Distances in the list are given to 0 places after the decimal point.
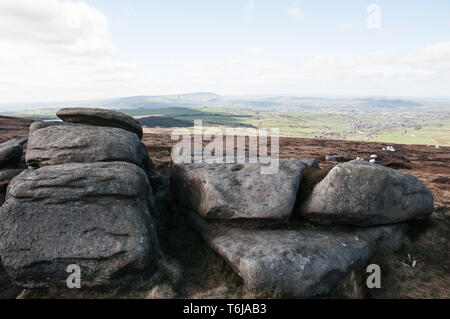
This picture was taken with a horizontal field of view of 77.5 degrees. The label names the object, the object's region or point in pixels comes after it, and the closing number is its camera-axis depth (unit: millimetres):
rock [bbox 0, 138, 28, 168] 20594
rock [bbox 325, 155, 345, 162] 34384
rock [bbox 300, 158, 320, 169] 17453
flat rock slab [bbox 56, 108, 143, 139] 18719
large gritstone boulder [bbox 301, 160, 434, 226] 13750
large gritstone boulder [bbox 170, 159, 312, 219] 13812
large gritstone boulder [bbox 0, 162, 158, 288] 10812
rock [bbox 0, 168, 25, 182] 19047
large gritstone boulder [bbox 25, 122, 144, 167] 14461
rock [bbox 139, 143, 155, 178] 19855
